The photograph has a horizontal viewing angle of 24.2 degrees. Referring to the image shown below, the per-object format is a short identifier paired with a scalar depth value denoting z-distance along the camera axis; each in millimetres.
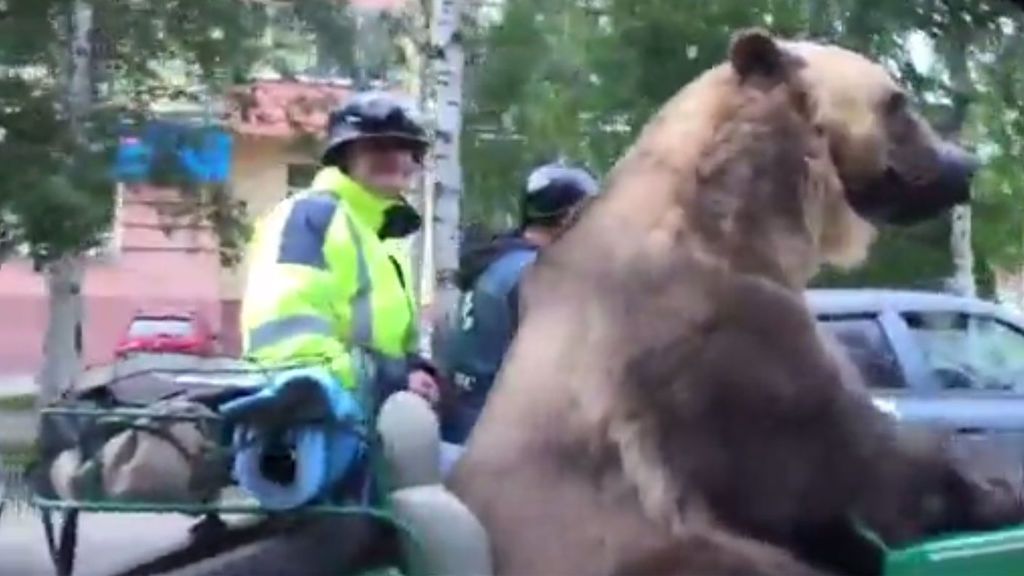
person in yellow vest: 4633
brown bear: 3928
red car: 25953
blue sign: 19047
